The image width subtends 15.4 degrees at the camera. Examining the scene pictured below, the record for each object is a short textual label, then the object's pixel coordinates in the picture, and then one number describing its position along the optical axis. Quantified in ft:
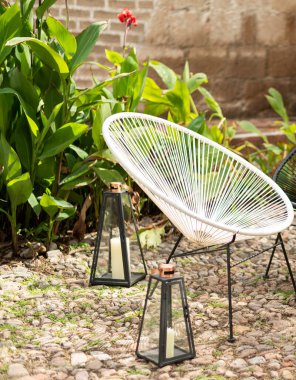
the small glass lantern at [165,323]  10.73
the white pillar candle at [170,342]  10.83
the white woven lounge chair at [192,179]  13.49
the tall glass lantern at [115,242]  13.91
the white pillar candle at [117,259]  14.09
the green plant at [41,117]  14.81
